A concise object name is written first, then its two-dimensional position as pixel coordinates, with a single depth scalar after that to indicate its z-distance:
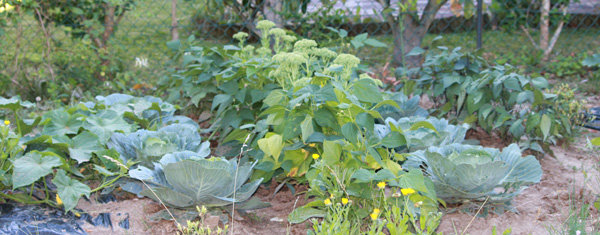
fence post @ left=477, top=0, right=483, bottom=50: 4.82
